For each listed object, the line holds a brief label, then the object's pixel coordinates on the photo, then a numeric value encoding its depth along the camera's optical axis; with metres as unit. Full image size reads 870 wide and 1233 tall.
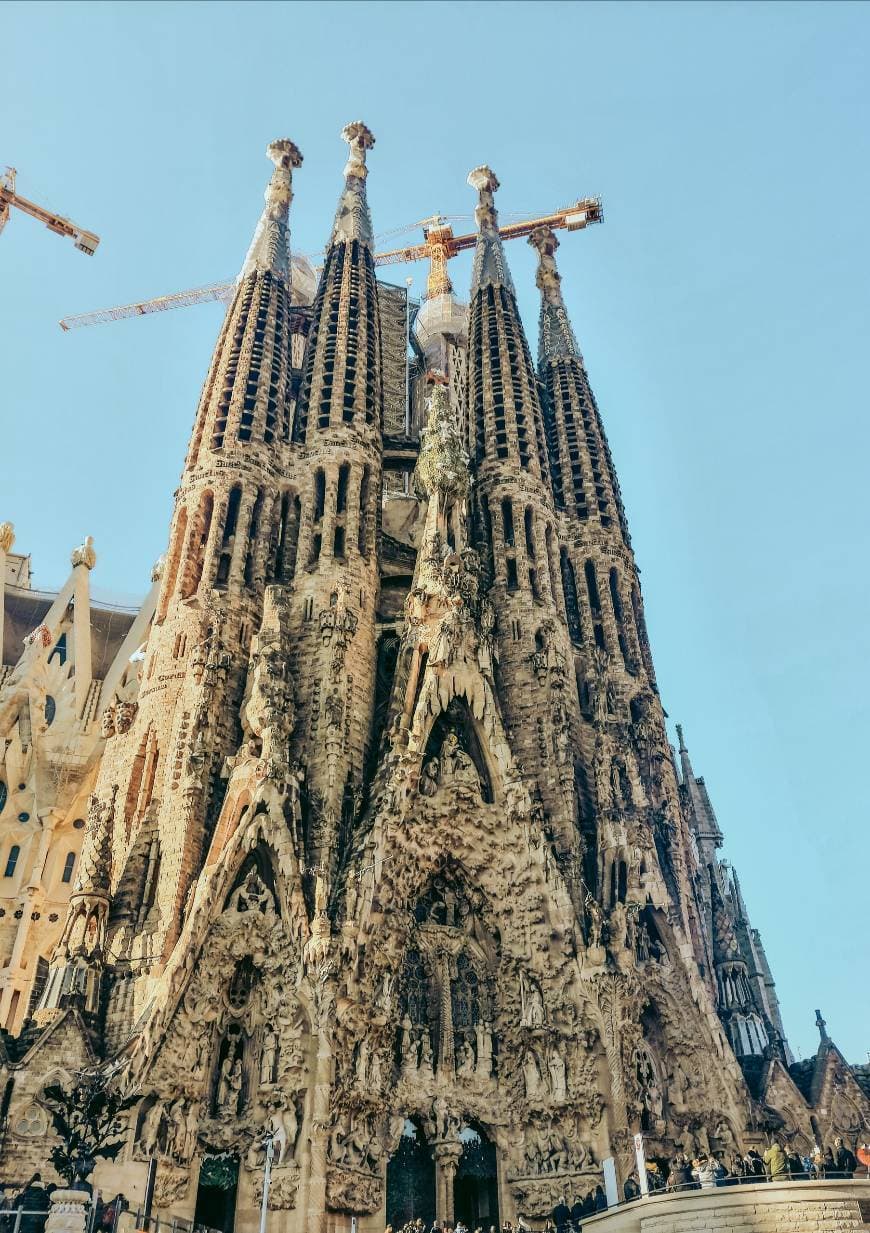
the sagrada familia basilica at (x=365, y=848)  22.41
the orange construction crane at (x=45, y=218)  53.78
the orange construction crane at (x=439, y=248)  58.16
